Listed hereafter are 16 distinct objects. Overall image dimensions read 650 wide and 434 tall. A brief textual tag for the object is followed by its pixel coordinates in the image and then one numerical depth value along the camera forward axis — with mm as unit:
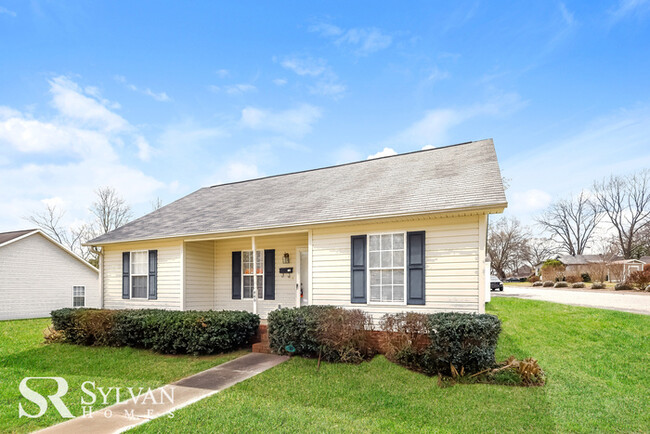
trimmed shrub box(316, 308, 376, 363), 7387
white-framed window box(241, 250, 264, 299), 11516
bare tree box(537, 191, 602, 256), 51484
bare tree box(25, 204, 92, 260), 32094
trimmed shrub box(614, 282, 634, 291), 24294
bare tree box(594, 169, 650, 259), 45000
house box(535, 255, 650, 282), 30172
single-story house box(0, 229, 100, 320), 16141
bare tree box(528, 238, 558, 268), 55972
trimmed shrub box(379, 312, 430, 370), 6918
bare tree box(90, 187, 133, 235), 31938
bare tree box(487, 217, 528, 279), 52562
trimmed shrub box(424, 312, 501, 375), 6328
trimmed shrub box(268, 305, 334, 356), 7707
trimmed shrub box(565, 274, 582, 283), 31047
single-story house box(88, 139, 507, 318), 7684
